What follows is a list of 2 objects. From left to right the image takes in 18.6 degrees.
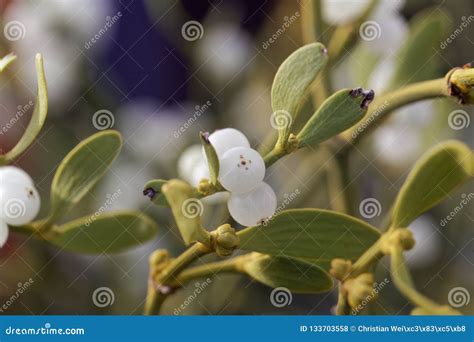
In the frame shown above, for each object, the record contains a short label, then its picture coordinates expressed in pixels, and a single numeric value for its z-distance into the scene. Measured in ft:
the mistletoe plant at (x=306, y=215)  0.82
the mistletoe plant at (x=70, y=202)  0.84
